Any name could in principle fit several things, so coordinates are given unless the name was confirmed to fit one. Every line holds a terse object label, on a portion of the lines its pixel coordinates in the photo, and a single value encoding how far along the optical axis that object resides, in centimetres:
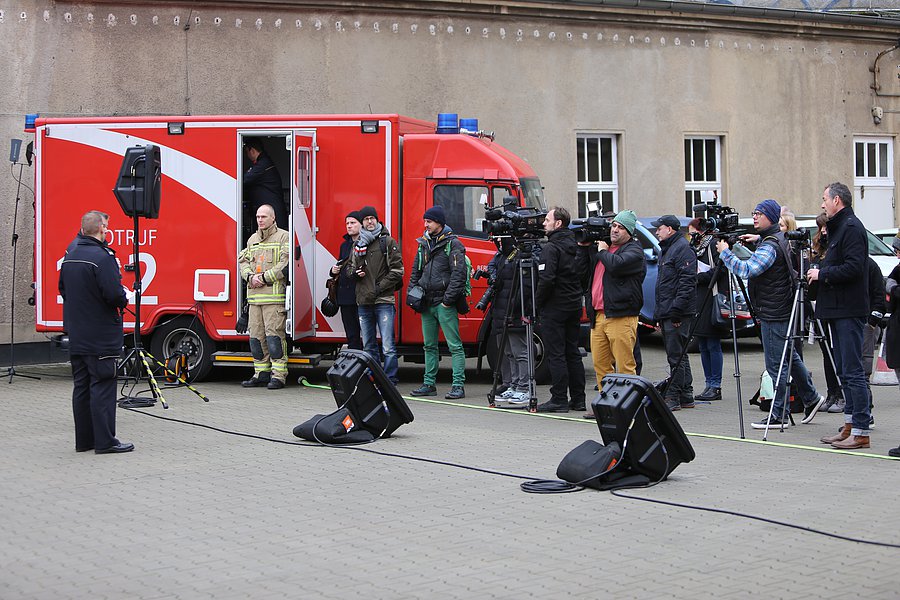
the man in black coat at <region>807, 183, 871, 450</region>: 895
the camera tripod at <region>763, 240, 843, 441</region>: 998
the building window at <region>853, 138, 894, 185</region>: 2347
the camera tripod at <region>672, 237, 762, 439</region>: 998
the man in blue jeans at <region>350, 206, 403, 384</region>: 1318
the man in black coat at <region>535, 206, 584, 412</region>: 1161
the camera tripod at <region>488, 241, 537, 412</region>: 1181
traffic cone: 1372
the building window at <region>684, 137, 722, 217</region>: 2167
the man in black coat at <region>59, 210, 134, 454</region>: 930
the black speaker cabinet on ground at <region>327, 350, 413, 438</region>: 966
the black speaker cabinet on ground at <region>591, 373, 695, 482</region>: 778
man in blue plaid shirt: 1026
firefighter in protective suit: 1359
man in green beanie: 1120
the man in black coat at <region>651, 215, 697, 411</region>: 1185
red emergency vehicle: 1377
